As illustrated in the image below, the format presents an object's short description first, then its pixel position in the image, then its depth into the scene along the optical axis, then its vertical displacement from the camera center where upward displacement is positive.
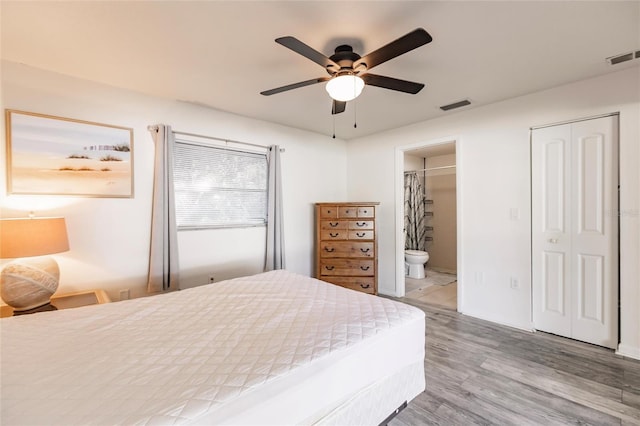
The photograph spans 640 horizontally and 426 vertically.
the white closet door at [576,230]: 2.37 -0.19
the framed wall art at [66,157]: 2.06 +0.46
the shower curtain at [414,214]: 5.50 -0.07
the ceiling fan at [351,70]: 1.51 +0.90
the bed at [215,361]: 0.89 -0.62
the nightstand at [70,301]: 1.87 -0.68
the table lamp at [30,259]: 1.73 -0.33
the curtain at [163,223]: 2.58 -0.11
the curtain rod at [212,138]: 2.79 +0.83
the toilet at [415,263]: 4.79 -0.93
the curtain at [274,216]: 3.40 -0.07
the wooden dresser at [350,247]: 3.56 -0.48
